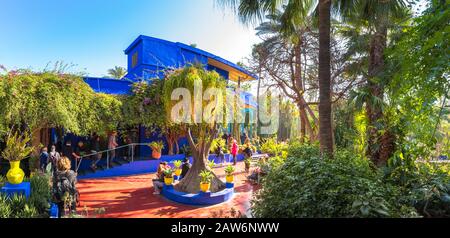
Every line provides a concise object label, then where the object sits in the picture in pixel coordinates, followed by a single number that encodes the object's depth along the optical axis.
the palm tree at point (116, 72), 38.64
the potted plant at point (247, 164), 12.68
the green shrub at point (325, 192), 3.05
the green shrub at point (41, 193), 5.64
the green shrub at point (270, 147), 13.76
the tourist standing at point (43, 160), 9.07
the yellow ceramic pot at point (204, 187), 8.03
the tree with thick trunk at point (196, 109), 8.33
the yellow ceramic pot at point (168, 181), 8.66
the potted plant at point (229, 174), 9.13
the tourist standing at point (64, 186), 5.61
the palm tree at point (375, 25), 5.53
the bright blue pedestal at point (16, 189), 5.55
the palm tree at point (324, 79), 5.46
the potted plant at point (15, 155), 5.72
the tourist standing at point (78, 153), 11.22
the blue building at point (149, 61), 14.10
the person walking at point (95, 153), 11.59
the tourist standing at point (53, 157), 8.62
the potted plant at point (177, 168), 10.38
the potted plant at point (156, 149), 13.52
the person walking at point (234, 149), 15.02
